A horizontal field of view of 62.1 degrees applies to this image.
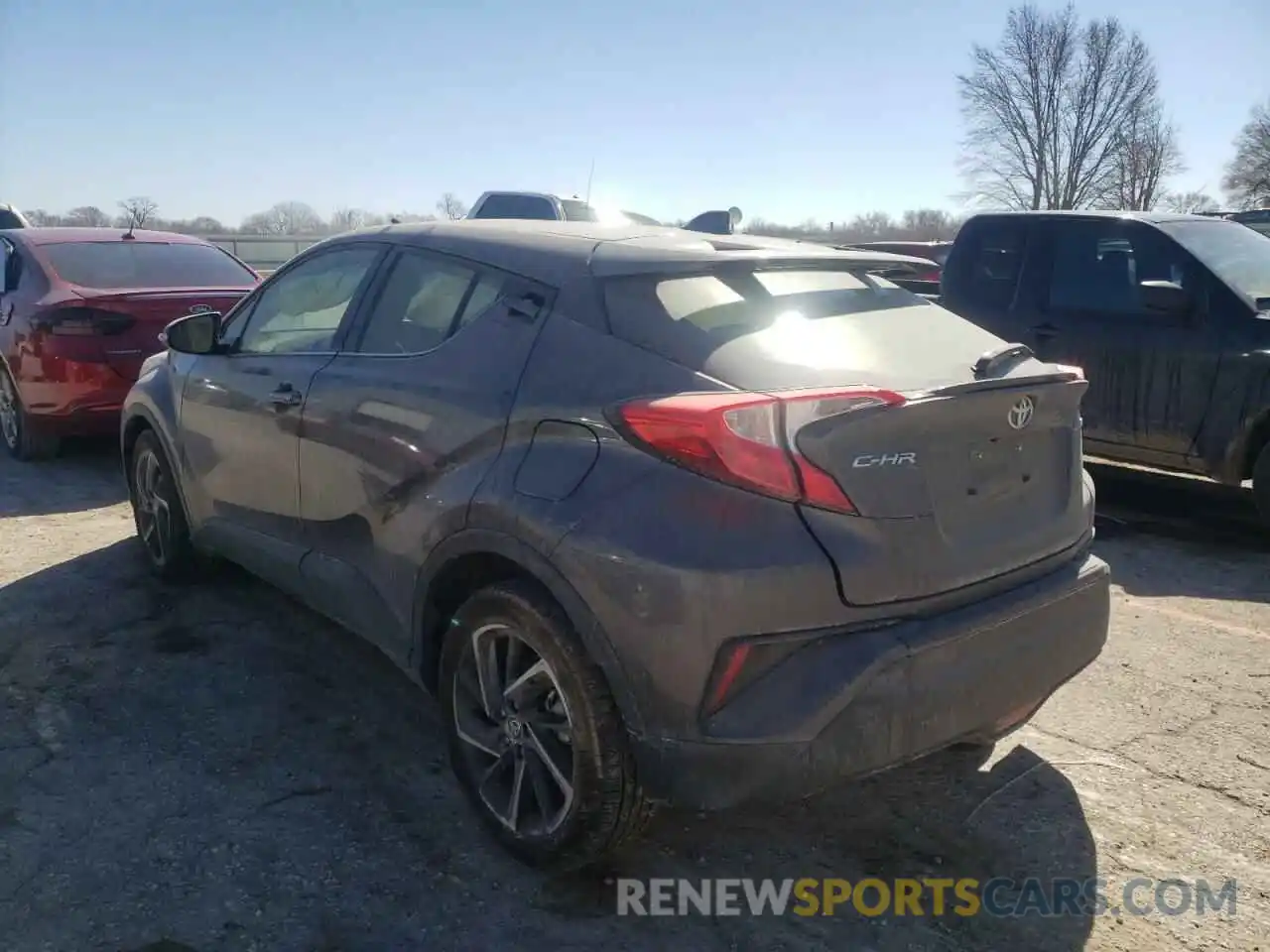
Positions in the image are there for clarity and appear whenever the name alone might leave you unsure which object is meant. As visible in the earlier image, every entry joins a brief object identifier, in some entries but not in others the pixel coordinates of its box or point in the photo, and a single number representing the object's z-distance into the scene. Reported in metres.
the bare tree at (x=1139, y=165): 46.94
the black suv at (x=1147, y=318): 5.88
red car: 6.86
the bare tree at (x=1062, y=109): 51.50
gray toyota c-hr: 2.38
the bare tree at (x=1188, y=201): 44.88
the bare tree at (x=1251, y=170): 46.91
